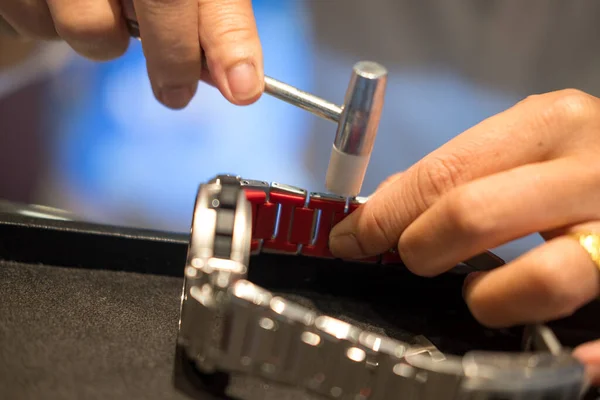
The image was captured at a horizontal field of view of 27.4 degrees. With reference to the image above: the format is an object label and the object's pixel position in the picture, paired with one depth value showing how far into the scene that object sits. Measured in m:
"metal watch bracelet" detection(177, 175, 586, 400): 0.33
